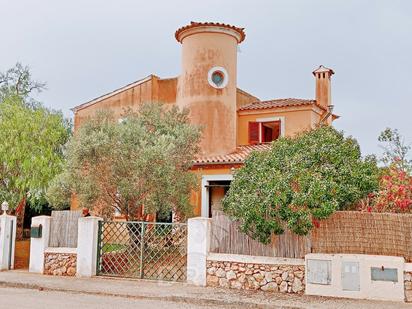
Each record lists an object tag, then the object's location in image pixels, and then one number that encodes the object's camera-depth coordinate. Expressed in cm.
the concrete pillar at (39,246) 1395
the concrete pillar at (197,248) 1212
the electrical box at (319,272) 1098
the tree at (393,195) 1191
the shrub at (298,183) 1056
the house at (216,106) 2025
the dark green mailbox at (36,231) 1401
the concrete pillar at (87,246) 1330
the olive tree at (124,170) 1381
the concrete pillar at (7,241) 1460
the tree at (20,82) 3078
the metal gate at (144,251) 1298
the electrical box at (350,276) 1078
